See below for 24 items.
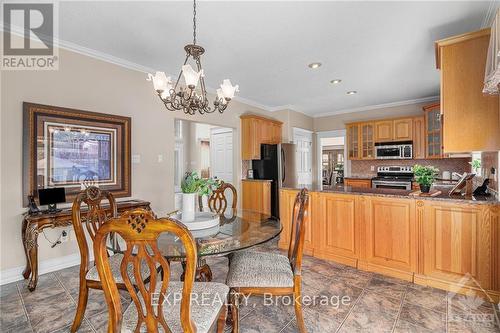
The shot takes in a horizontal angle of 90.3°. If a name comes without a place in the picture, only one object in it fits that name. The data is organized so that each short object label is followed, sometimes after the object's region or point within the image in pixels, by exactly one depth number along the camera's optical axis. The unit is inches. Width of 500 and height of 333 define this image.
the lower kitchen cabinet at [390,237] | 101.7
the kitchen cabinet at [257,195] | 196.5
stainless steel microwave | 204.7
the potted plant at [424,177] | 108.0
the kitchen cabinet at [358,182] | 222.8
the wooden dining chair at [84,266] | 66.9
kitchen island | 87.1
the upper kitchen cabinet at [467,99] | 83.6
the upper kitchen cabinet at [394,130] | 205.5
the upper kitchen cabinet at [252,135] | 200.7
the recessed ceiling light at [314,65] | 134.2
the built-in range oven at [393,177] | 201.5
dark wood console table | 93.4
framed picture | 103.3
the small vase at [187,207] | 80.5
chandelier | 82.0
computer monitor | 99.8
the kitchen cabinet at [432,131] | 189.8
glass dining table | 58.3
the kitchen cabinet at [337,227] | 115.7
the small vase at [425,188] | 108.6
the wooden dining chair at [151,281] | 42.4
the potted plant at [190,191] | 80.0
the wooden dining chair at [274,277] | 65.7
